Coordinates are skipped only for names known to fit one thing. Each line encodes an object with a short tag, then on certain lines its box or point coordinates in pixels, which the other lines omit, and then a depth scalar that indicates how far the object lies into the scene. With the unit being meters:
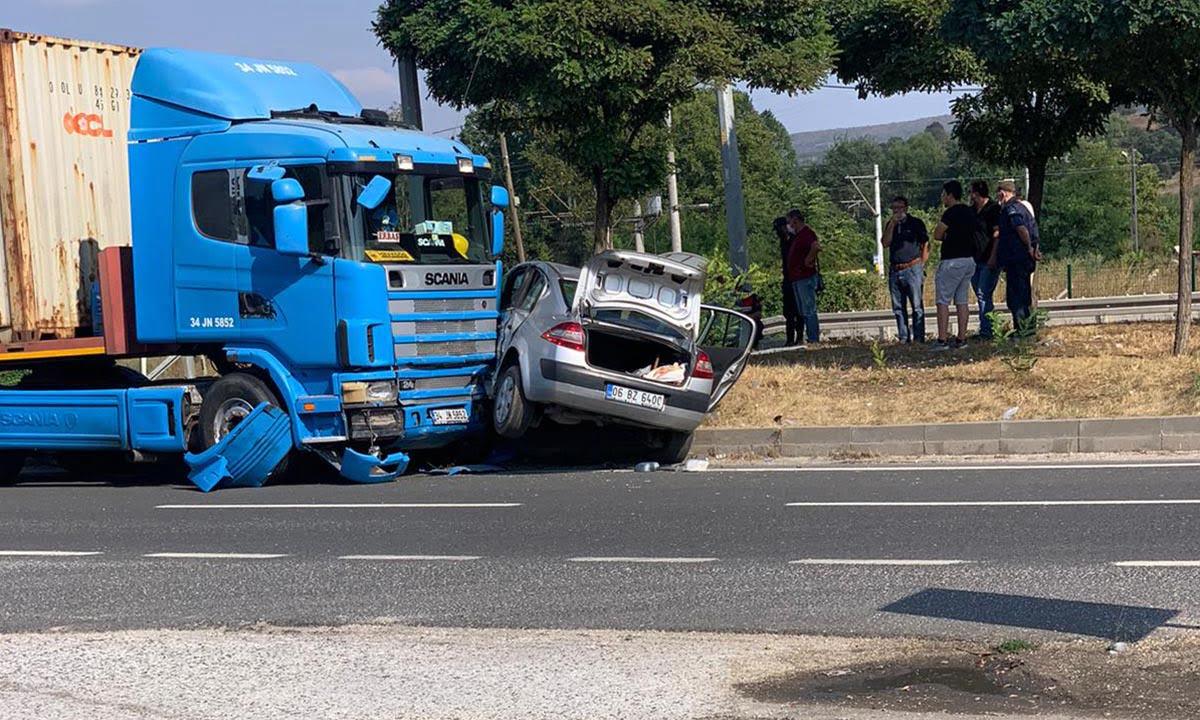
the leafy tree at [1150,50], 14.61
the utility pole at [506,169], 43.42
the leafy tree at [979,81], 19.08
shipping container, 14.41
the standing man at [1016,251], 17.17
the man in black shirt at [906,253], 18.41
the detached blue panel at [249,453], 13.80
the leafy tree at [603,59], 18.08
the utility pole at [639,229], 40.58
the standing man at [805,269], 19.97
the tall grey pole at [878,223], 65.38
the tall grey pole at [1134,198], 67.75
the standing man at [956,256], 17.75
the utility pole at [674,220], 42.47
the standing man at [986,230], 17.94
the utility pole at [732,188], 23.95
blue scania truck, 13.54
